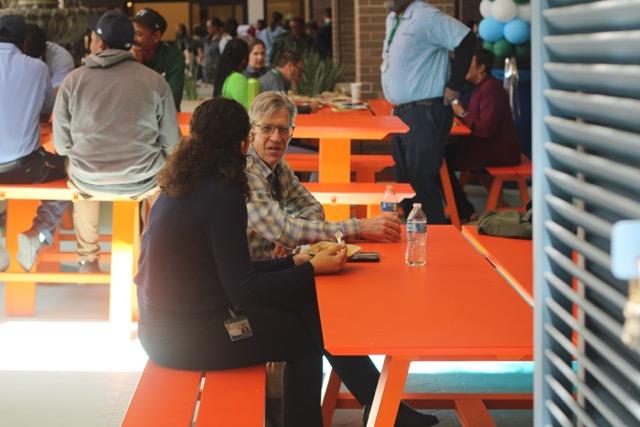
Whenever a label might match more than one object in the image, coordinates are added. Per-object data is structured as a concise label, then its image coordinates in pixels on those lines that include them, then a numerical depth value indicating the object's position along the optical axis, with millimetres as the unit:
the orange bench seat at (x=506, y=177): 7609
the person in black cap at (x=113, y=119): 5223
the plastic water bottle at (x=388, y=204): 4172
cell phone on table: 3506
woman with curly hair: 3189
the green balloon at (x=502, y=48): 9305
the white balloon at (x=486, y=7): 9273
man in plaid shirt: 3873
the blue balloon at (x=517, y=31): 8938
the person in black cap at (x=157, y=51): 7230
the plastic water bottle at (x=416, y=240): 3465
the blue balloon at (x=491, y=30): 9250
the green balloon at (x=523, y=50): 9136
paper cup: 9375
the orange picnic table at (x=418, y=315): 2486
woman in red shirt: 7723
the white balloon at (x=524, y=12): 8914
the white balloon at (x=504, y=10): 8953
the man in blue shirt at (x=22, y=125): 5605
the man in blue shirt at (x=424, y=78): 6730
